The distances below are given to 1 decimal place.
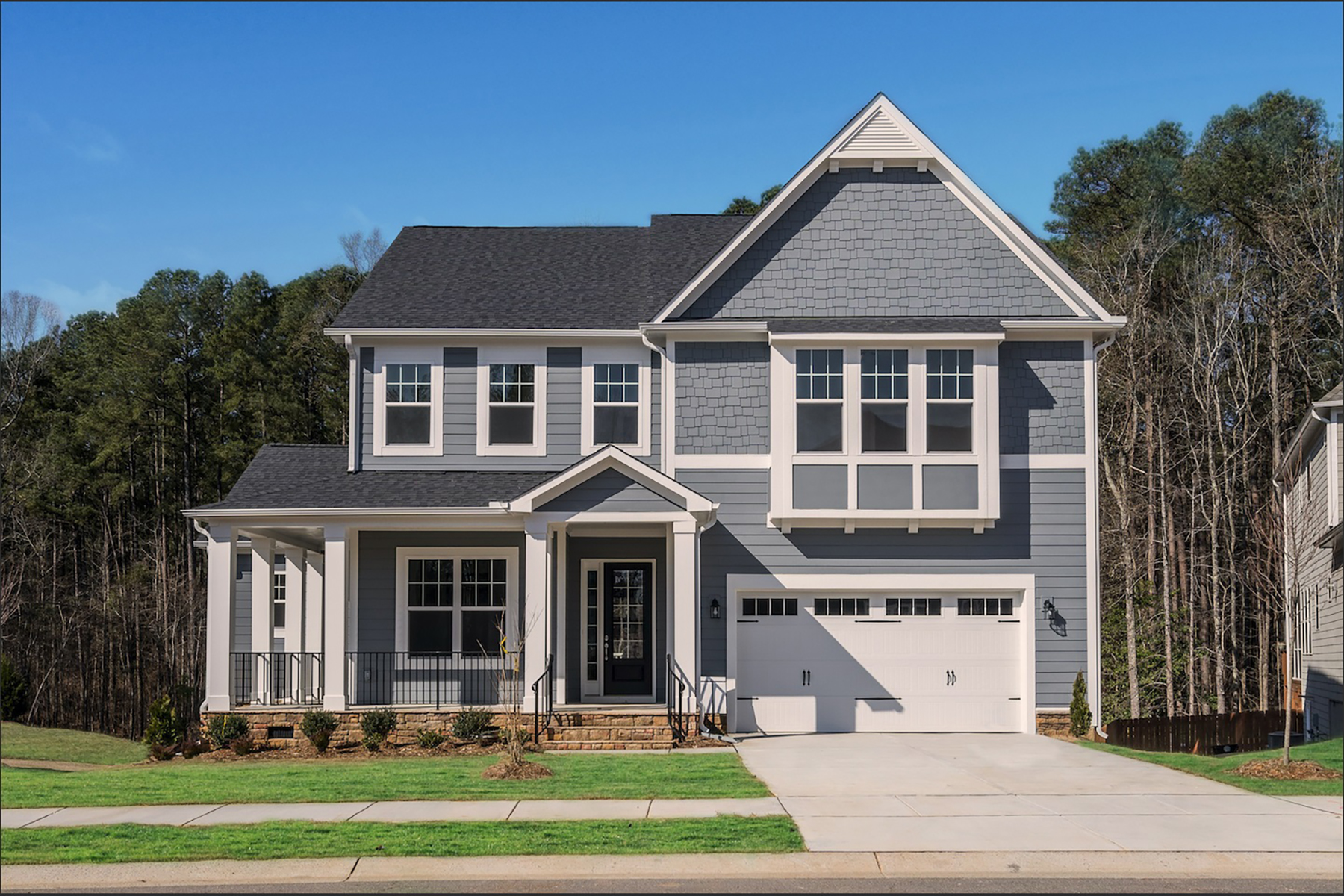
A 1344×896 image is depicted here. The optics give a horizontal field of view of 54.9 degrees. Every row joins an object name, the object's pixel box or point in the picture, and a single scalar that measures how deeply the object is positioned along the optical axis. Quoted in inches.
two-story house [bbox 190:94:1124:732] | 829.8
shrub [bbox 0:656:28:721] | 1175.0
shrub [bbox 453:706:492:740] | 762.2
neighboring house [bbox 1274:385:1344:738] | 895.1
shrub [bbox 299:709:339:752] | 765.3
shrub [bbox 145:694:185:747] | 823.1
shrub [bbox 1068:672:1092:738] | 820.6
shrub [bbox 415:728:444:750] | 754.2
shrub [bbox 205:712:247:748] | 776.3
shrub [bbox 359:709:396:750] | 761.0
